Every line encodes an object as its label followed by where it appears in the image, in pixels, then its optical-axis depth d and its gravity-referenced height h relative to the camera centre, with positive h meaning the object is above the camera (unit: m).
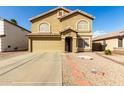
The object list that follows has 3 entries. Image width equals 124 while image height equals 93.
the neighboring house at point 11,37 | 11.84 +1.69
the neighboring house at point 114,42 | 10.88 +0.48
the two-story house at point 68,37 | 12.06 +1.39
